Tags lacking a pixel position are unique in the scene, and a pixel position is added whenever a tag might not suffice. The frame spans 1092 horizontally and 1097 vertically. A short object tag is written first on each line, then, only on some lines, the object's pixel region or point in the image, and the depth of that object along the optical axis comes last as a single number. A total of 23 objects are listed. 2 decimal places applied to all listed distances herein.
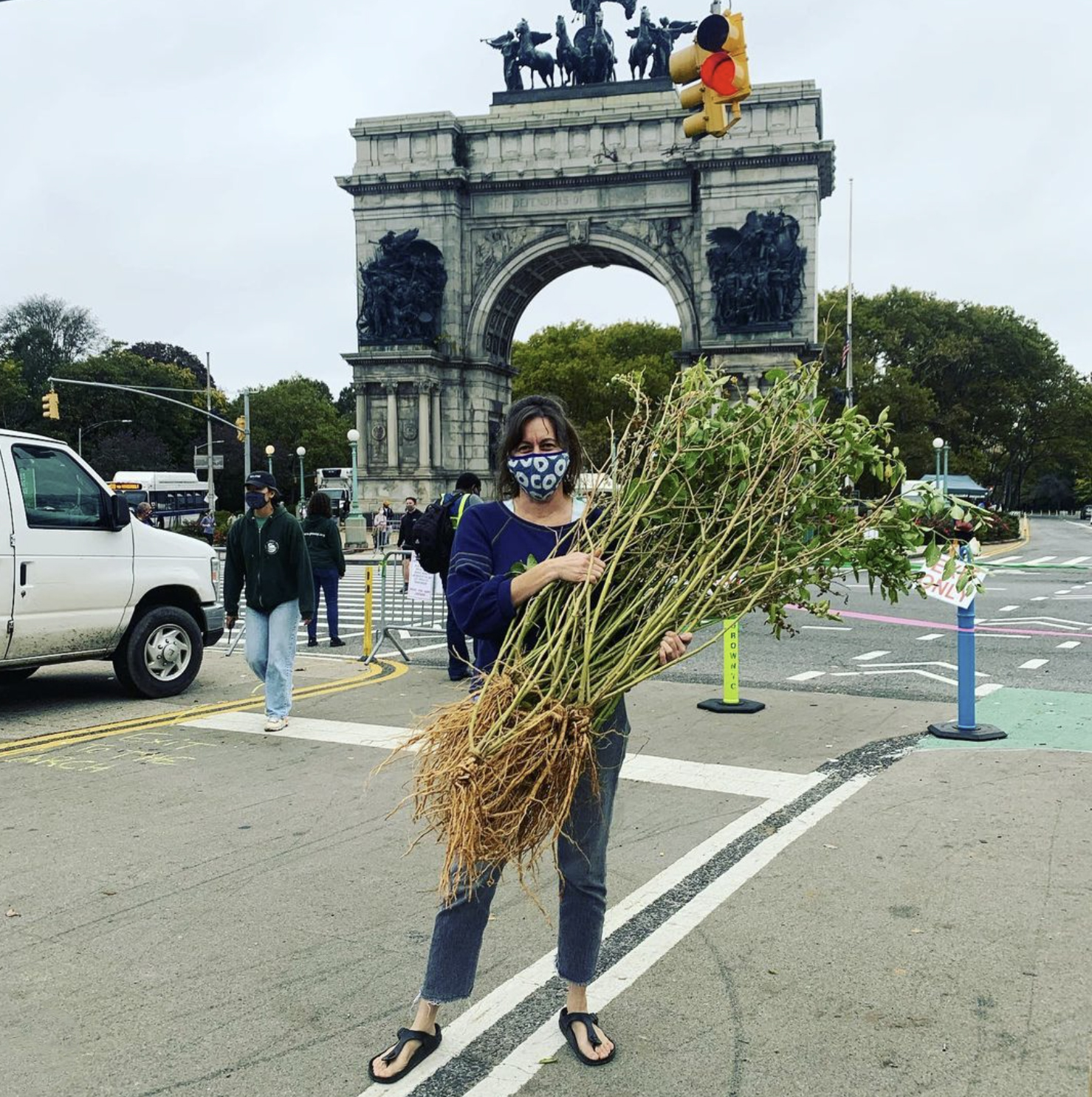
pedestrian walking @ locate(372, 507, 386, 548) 39.16
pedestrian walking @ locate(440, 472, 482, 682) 10.62
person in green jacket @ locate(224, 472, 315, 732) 8.54
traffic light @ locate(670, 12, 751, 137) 10.70
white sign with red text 7.81
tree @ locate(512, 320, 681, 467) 76.31
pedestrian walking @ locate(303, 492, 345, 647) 13.89
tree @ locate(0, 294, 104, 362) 94.44
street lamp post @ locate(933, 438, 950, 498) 47.97
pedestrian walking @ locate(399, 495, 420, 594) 15.07
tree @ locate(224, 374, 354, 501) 97.06
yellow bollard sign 9.23
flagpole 45.50
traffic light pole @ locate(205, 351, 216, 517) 52.50
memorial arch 42.72
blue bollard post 8.01
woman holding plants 3.46
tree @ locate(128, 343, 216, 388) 95.19
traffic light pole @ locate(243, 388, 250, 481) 43.97
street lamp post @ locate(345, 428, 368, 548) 41.97
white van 9.02
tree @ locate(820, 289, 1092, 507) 75.12
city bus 60.83
